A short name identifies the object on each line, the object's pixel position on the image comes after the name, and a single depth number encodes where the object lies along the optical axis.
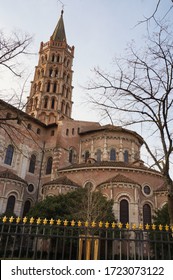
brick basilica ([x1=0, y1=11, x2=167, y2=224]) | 23.82
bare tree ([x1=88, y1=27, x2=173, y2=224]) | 10.03
